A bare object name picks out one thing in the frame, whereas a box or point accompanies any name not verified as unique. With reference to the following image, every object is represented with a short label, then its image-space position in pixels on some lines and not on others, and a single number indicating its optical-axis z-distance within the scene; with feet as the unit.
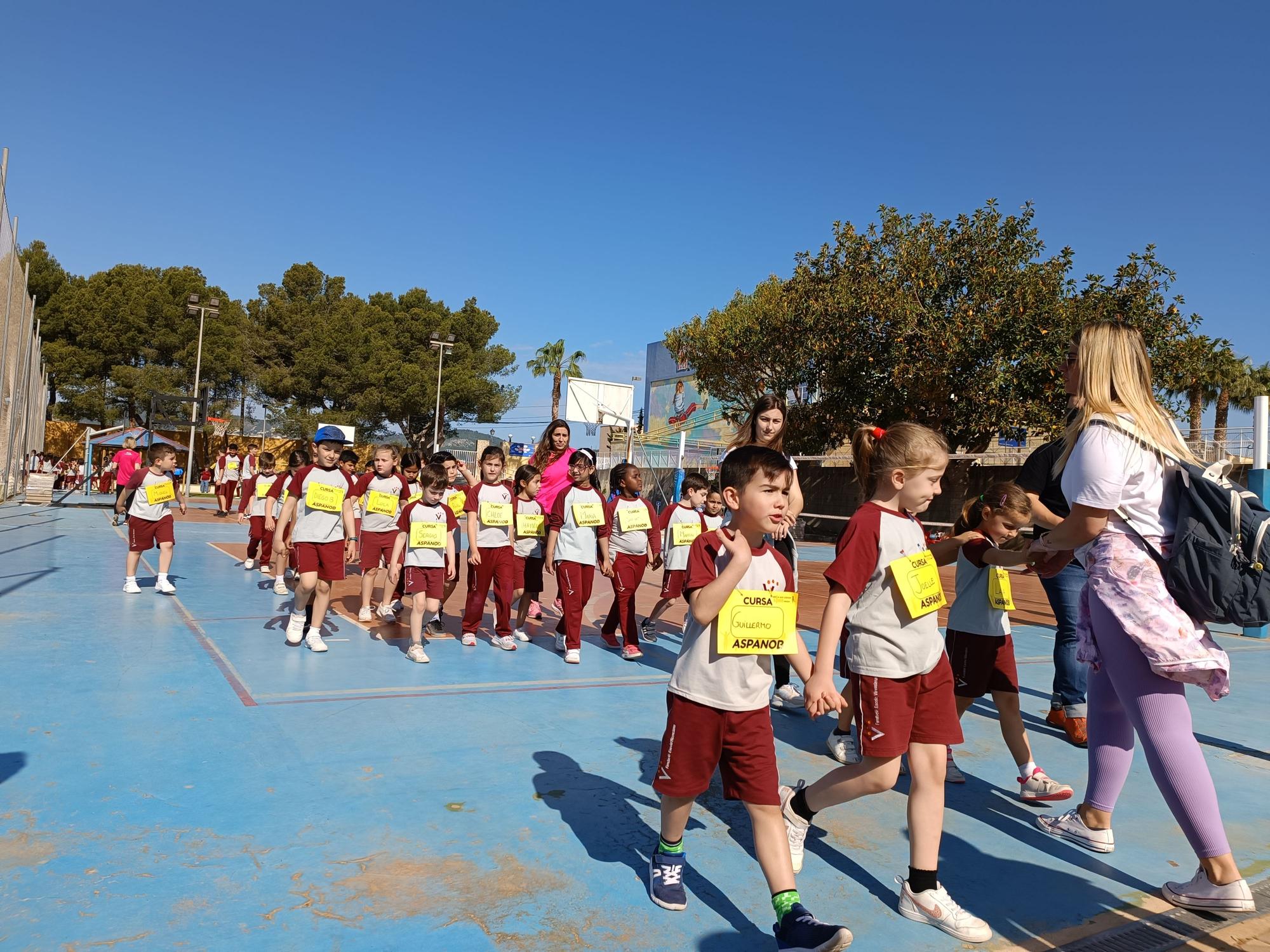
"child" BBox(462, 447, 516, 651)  24.09
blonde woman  9.56
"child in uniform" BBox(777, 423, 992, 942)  9.29
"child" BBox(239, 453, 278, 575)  37.04
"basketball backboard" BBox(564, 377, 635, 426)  97.49
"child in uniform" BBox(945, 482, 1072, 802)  13.29
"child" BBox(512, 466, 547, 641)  25.43
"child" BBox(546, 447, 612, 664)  22.95
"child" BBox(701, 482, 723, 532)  24.93
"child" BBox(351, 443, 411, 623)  26.50
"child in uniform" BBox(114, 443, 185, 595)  28.73
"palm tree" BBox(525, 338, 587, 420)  199.82
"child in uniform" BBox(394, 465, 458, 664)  22.47
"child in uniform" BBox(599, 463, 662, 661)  23.81
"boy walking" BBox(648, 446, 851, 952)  8.86
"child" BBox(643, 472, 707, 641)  23.76
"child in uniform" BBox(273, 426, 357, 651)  22.47
